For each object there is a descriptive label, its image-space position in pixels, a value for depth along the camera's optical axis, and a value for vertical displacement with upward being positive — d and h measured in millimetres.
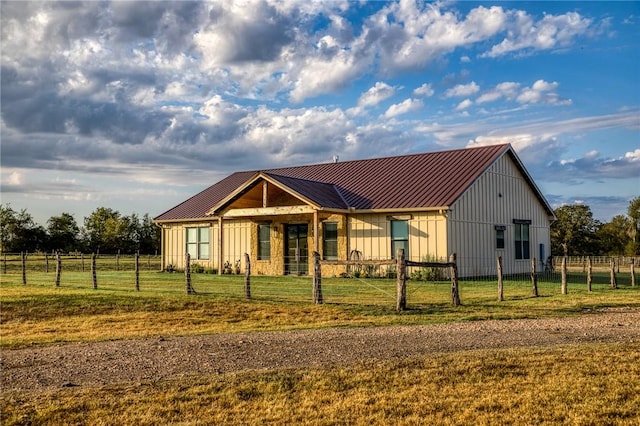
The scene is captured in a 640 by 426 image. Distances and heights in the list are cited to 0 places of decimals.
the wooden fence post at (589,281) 21478 -1302
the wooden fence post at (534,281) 19438 -1151
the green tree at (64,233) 64250 +1342
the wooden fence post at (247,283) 19078 -1095
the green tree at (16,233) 61653 +1328
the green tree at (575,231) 58303 +893
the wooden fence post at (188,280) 20266 -1056
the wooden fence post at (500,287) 18186 -1234
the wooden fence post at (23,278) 26350 -1199
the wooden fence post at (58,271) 24156 -879
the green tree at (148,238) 67062 +782
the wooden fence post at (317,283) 17656 -1039
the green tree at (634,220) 60031 +1854
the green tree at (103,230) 64688 +1581
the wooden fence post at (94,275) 22569 -974
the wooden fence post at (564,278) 20139 -1112
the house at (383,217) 26422 +1166
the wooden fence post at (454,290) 16953 -1206
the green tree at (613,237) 59375 +316
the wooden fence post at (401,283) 16188 -975
